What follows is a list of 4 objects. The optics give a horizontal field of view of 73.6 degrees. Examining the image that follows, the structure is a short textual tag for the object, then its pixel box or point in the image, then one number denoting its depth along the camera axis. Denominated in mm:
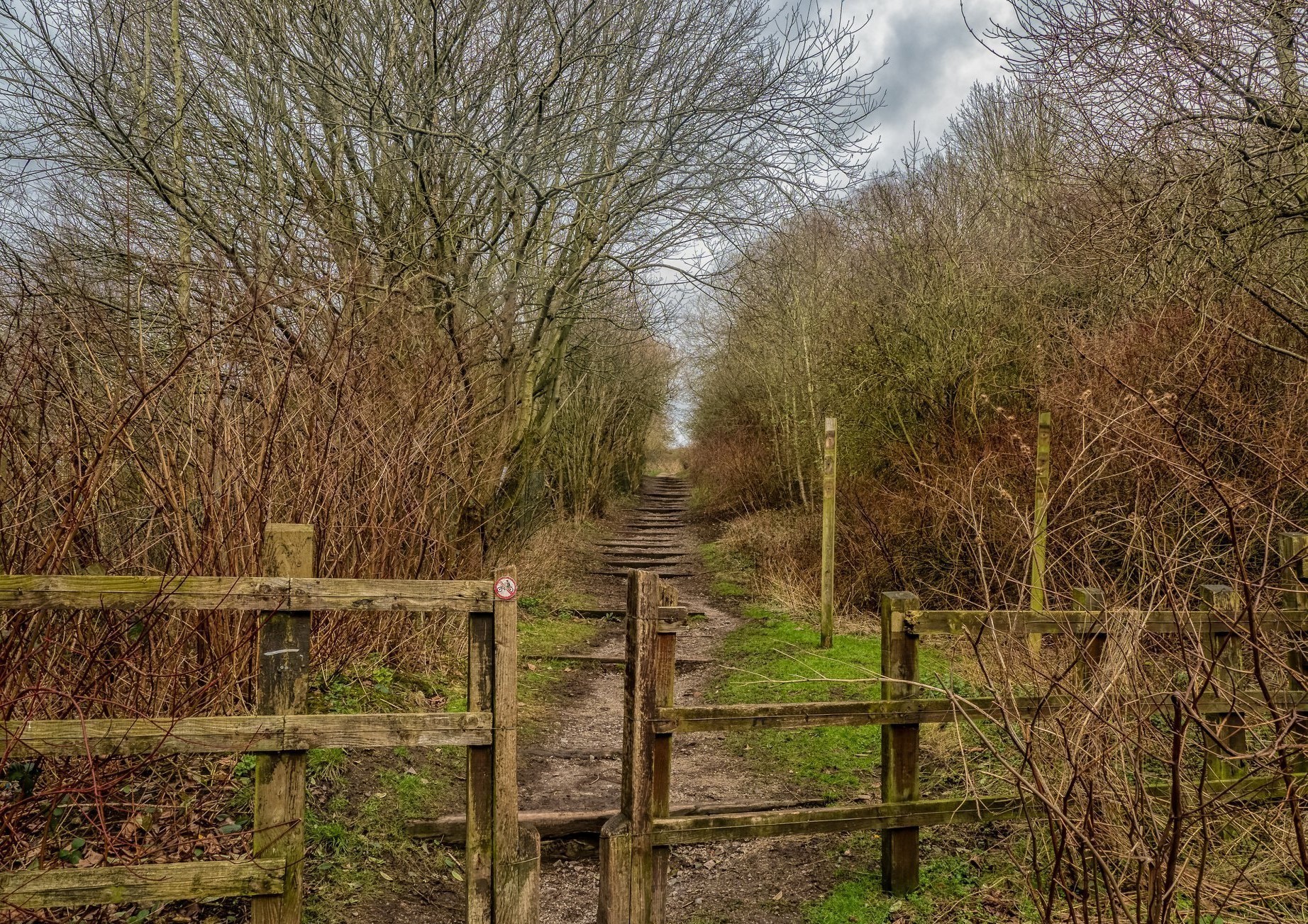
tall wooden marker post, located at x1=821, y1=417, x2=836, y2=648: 9250
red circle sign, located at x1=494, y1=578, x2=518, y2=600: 3340
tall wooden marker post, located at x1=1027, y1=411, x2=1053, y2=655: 7407
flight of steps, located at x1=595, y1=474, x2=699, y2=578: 17297
